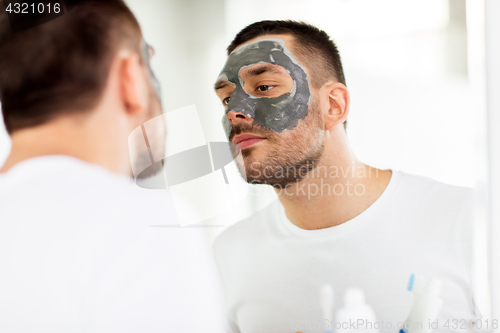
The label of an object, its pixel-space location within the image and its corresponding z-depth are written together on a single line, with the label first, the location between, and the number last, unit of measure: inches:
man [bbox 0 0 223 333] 36.3
